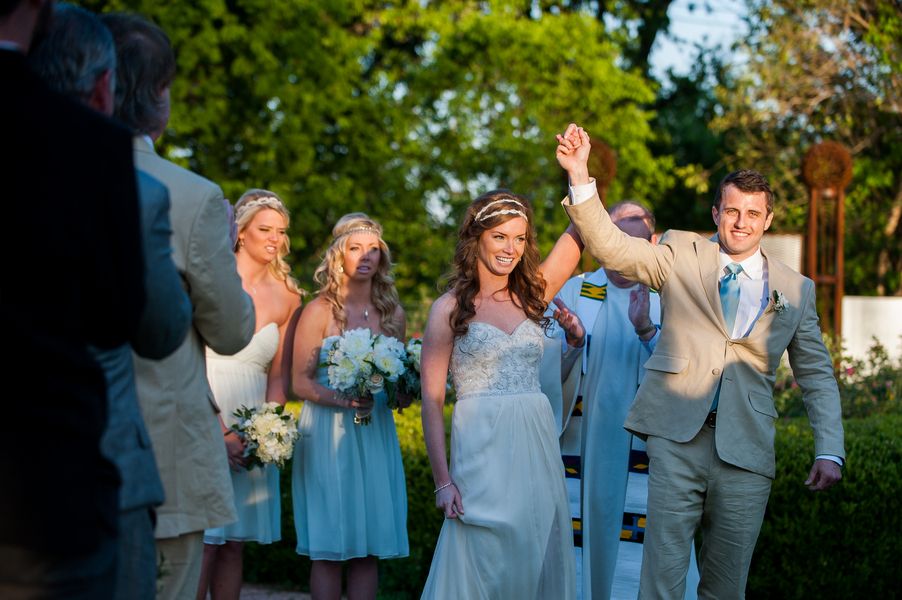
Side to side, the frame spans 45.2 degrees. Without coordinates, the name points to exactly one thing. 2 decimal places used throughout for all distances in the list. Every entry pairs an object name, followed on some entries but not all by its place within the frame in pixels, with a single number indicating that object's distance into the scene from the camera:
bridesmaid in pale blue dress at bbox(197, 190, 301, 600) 6.02
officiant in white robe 5.98
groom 5.00
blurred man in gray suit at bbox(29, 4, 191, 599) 2.61
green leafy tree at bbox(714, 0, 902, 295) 17.58
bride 4.82
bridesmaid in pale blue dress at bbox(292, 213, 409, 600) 6.02
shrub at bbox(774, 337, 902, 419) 9.35
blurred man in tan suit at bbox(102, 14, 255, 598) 3.12
